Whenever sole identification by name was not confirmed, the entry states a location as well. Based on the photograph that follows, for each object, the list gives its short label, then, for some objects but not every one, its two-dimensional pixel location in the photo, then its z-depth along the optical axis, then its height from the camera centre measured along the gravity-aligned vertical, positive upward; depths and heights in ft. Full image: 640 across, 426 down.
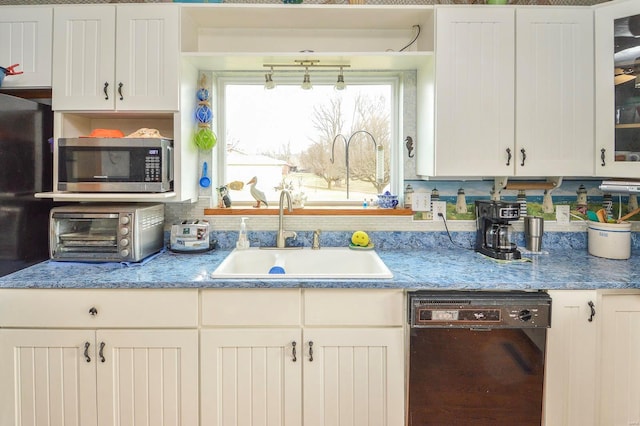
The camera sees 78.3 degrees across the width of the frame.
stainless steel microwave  6.24 +0.76
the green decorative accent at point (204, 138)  7.26 +1.36
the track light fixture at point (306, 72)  7.41 +2.75
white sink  7.07 -0.88
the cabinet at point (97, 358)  5.45 -2.04
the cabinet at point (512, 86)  6.46 +2.09
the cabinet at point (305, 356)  5.47 -2.01
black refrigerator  5.83 +0.50
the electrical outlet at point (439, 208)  7.61 +0.09
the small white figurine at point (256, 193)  7.66 +0.37
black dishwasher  5.25 -1.93
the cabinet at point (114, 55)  6.39 +2.54
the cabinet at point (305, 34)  6.66 +3.40
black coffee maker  6.59 -0.27
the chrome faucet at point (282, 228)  7.23 -0.30
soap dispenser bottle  7.32 -0.51
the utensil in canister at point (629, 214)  7.15 -0.02
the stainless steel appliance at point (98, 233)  6.26 -0.36
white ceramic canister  6.73 -0.46
